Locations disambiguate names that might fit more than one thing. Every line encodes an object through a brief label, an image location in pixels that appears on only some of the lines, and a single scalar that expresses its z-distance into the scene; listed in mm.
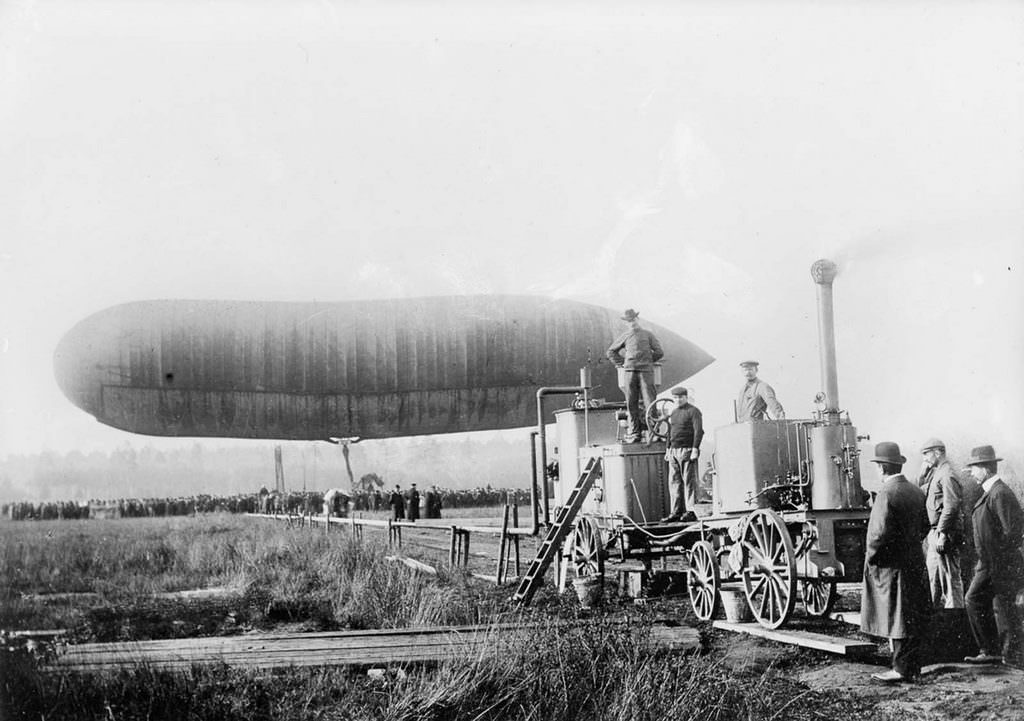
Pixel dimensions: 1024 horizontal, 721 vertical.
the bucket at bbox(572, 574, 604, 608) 10688
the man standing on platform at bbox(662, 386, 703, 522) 10781
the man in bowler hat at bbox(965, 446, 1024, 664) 7137
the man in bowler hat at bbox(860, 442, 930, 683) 6695
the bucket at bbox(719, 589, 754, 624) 8953
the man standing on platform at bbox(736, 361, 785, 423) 10025
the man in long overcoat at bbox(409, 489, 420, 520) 30812
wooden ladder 11641
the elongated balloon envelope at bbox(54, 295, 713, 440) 27922
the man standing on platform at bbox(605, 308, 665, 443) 11656
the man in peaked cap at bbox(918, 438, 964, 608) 8336
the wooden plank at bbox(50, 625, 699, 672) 6285
